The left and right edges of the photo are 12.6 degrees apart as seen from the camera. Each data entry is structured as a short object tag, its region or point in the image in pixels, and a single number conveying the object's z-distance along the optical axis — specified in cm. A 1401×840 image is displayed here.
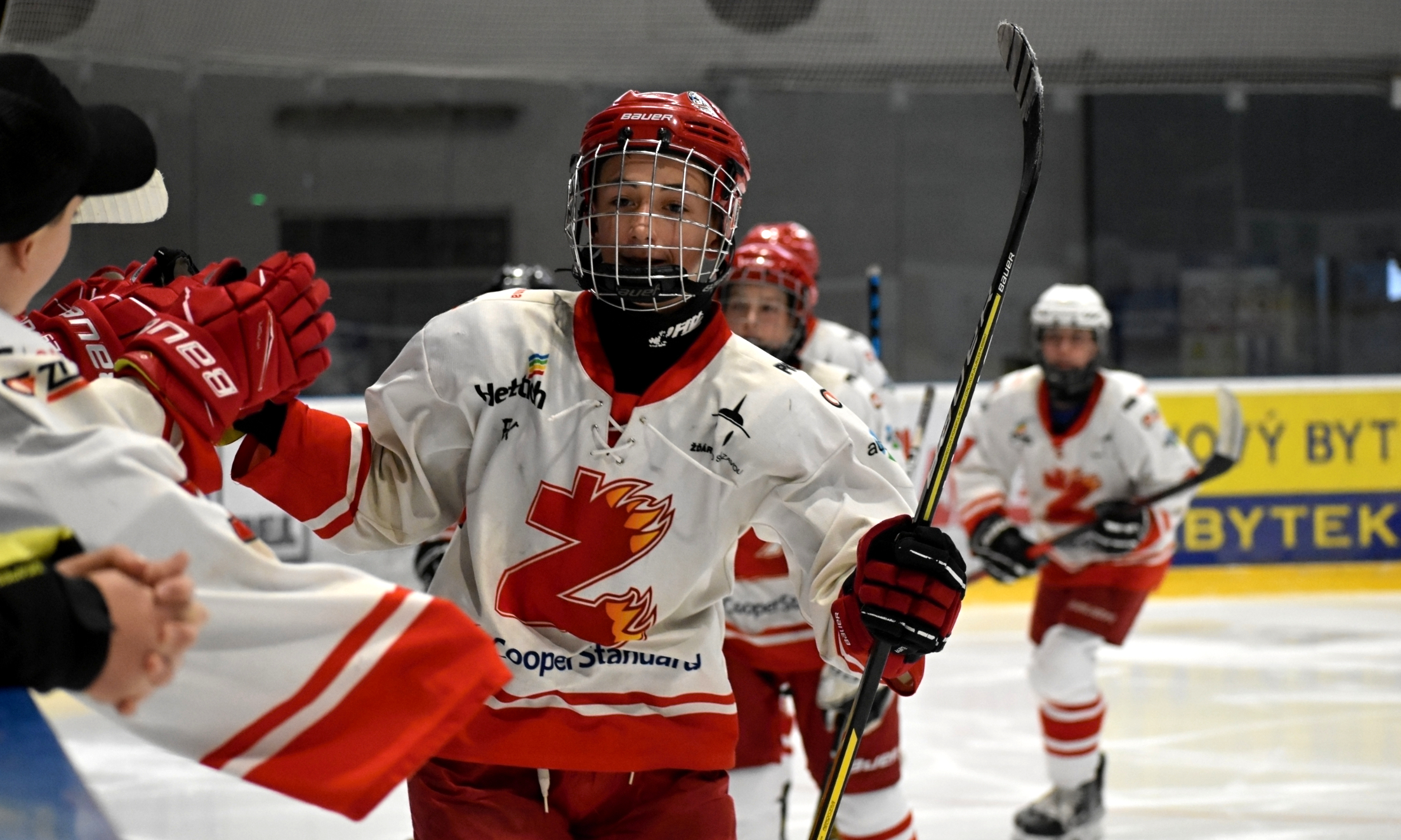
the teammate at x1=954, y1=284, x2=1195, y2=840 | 1152
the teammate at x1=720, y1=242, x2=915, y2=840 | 923
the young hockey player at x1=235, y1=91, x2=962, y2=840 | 801
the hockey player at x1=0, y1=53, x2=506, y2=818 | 731
